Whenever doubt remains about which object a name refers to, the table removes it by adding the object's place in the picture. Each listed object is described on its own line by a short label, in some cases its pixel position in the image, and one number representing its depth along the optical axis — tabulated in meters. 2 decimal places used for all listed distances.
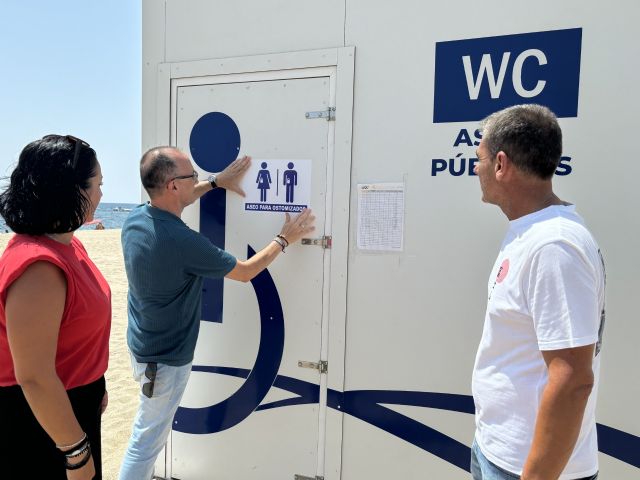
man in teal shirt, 2.08
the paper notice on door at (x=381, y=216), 2.25
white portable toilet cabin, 1.93
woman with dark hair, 1.29
